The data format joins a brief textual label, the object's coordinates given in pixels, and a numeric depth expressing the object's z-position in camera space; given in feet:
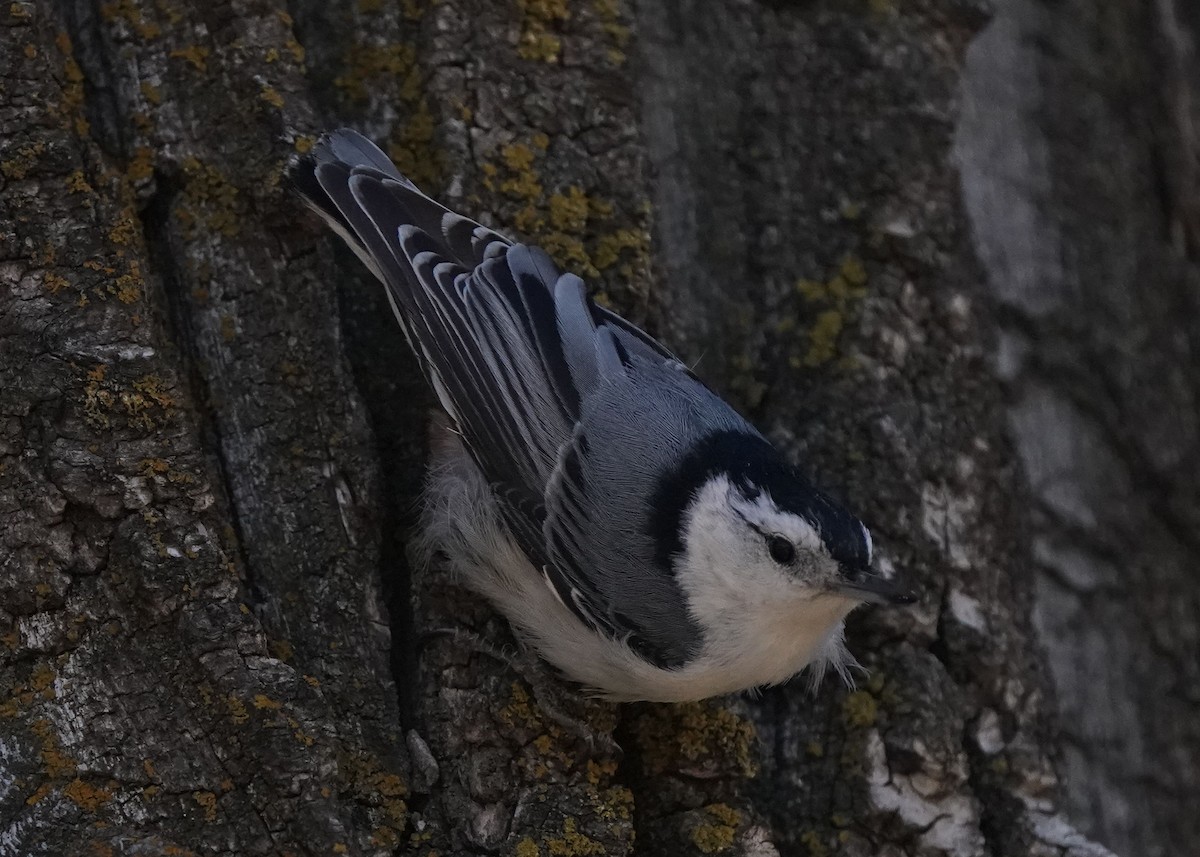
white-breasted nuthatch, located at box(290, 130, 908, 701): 12.17
